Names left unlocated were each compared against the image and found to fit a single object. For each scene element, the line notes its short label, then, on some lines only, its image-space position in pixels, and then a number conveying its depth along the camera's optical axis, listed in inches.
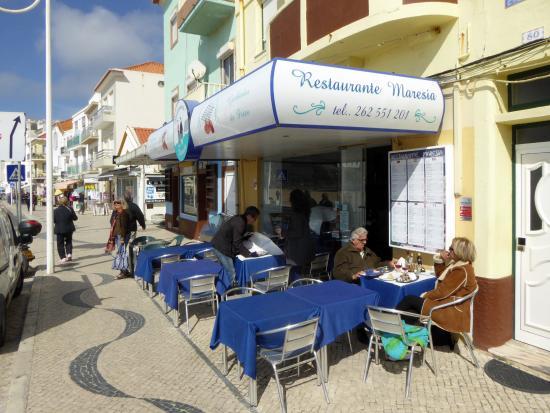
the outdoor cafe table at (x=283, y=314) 137.8
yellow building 174.7
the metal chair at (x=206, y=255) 289.4
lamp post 362.6
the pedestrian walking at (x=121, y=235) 332.8
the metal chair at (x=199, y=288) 209.9
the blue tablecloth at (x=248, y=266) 240.7
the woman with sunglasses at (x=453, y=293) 163.9
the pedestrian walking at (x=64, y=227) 398.0
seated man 206.1
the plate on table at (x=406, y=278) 186.2
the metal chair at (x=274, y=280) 219.0
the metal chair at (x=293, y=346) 134.5
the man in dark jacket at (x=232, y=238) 236.2
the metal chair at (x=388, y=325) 146.7
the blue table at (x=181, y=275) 215.9
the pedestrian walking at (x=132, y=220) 343.3
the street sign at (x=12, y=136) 330.6
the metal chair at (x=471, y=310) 158.8
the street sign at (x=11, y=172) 410.6
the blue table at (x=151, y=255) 272.4
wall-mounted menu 198.5
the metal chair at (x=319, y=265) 263.3
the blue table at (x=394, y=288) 180.2
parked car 207.0
